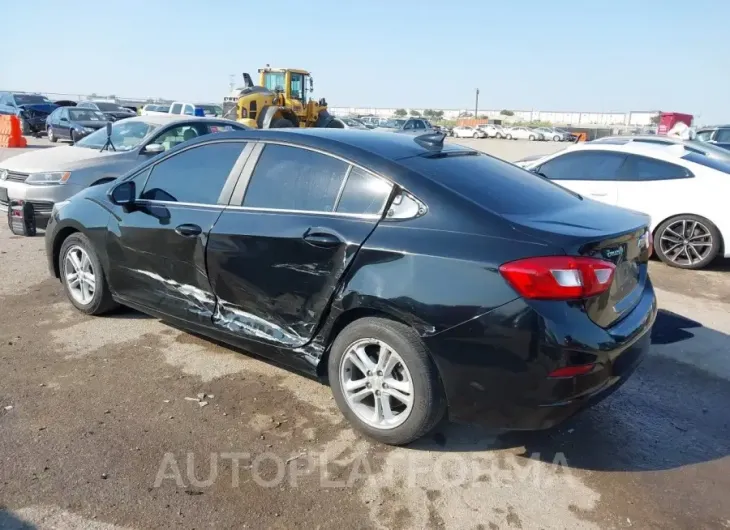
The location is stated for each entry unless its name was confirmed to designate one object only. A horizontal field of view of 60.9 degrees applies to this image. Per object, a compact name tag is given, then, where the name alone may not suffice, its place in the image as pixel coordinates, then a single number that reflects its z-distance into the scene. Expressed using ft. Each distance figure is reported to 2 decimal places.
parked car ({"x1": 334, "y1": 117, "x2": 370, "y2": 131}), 119.32
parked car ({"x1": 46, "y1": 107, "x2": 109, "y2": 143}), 75.66
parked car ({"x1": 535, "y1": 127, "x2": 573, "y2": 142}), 179.11
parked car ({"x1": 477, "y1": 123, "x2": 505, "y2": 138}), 197.16
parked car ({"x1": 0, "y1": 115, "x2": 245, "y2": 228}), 25.86
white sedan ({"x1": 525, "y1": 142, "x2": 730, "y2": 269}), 24.08
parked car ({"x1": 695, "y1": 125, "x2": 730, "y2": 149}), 59.26
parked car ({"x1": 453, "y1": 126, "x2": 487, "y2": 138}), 193.47
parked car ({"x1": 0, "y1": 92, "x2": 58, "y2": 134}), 91.30
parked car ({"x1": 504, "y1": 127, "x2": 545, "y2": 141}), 186.66
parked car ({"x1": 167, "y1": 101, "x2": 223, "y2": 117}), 89.04
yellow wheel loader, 75.87
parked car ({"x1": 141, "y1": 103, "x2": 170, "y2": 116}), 100.27
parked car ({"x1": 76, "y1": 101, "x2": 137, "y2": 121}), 94.31
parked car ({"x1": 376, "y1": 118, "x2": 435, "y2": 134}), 123.54
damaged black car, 9.55
